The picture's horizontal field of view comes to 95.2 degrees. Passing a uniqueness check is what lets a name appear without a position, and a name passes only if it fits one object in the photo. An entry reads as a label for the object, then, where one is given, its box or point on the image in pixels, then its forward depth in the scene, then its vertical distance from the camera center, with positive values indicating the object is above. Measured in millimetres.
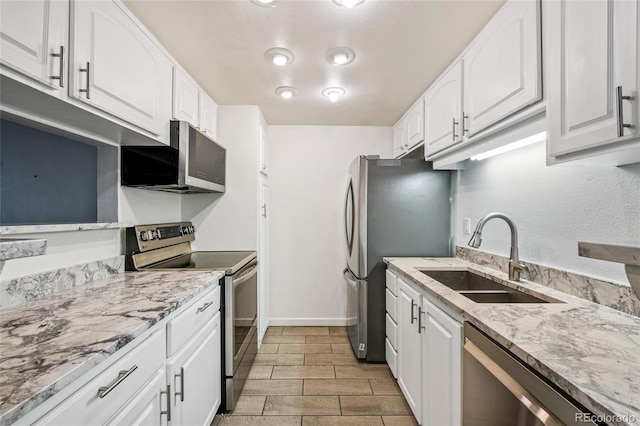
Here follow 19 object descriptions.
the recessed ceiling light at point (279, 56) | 1787 +1010
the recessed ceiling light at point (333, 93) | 2342 +1015
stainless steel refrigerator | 2406 +16
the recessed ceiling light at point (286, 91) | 2340 +1020
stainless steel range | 1847 -407
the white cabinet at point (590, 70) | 810 +460
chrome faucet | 1537 -143
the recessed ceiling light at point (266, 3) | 1354 +1000
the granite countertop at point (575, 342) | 612 -358
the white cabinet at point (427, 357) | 1256 -736
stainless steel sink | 1466 -404
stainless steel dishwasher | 707 -496
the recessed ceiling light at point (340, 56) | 1774 +1009
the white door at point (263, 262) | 2822 -470
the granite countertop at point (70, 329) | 617 -357
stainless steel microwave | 1807 +325
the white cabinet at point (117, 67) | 1125 +675
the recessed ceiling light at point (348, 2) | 1330 +983
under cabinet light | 1319 +381
